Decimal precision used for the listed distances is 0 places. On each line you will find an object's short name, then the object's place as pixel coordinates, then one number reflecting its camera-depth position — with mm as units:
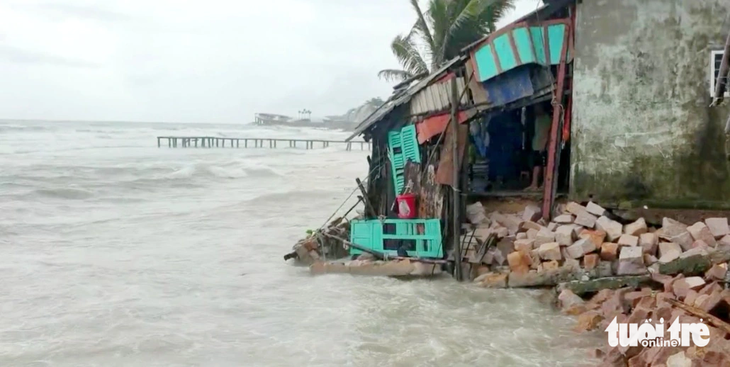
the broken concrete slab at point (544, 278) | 9188
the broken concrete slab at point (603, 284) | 8516
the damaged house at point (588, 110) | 9469
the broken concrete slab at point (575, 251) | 9227
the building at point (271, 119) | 134750
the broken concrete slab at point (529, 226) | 10008
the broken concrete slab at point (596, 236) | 9211
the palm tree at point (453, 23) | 19422
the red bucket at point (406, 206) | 11531
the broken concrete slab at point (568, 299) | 8579
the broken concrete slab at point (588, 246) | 9151
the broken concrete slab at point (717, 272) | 7470
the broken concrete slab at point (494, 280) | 9680
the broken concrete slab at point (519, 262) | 9602
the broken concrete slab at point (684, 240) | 8688
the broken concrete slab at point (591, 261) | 9047
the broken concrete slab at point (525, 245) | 9656
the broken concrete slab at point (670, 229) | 8973
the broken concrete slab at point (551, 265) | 9336
